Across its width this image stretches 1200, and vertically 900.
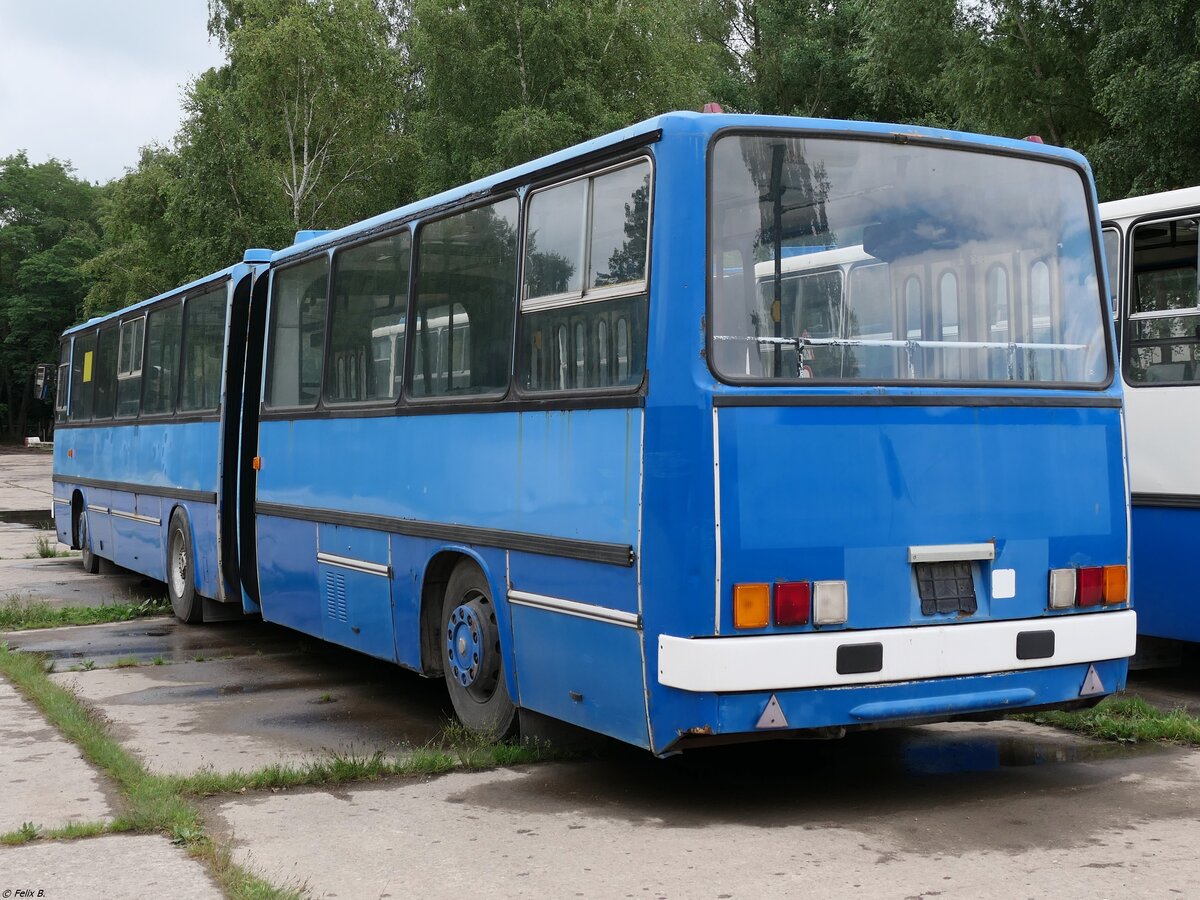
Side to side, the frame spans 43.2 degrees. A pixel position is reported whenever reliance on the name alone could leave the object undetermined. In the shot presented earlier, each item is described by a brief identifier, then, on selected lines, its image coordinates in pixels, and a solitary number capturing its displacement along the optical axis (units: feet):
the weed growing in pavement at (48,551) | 66.74
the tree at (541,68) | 135.03
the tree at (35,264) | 280.92
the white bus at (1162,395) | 29.25
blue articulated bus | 19.44
